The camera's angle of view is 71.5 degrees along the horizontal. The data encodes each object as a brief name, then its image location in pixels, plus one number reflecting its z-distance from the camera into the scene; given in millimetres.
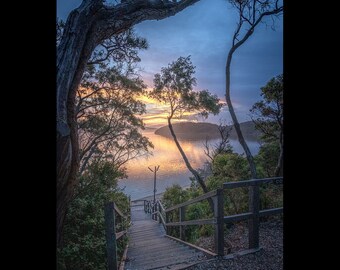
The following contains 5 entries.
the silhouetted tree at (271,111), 9922
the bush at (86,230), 5047
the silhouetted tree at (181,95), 11758
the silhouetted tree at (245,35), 7898
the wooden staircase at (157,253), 3850
